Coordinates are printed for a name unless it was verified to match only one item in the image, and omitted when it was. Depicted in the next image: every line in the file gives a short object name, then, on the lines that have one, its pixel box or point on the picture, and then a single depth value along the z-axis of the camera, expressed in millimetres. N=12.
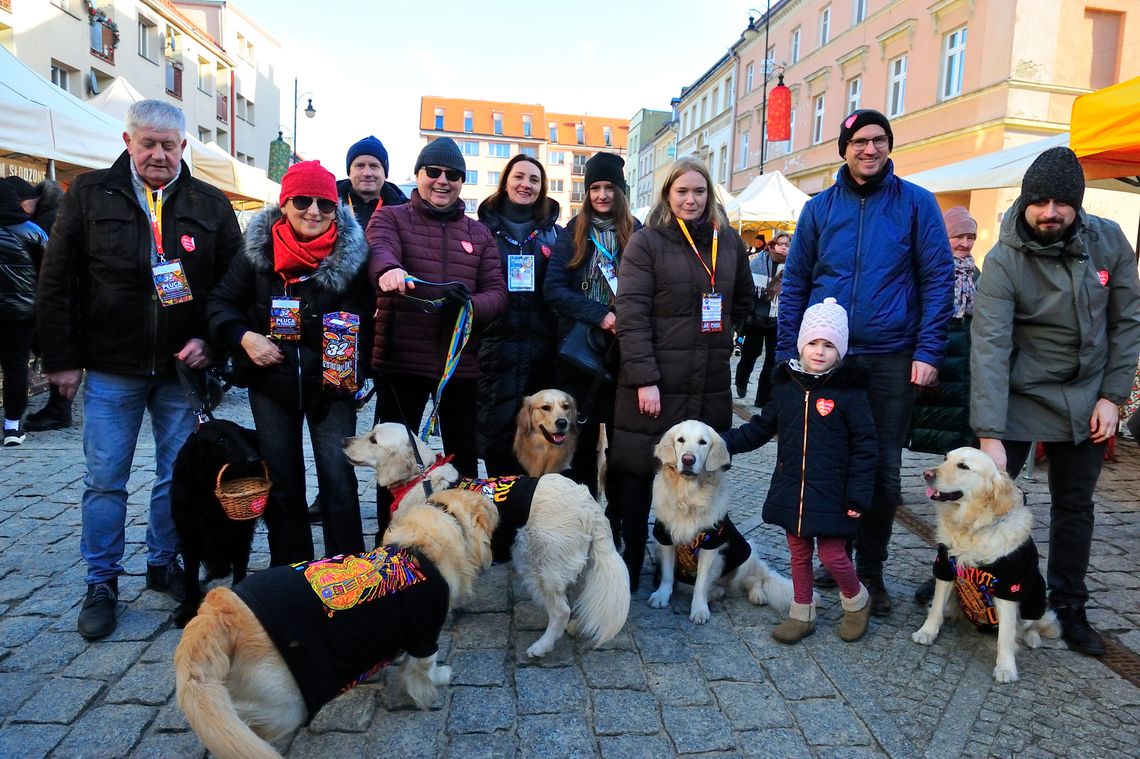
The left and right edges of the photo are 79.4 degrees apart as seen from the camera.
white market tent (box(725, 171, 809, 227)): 13703
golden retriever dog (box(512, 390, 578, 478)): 3990
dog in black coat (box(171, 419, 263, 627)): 2910
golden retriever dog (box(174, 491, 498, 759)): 1840
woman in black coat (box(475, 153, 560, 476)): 4184
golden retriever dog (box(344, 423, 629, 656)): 2951
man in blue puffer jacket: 3227
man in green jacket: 3006
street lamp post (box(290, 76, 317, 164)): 23538
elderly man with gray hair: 2967
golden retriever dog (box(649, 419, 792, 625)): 3328
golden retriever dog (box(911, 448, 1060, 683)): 2861
